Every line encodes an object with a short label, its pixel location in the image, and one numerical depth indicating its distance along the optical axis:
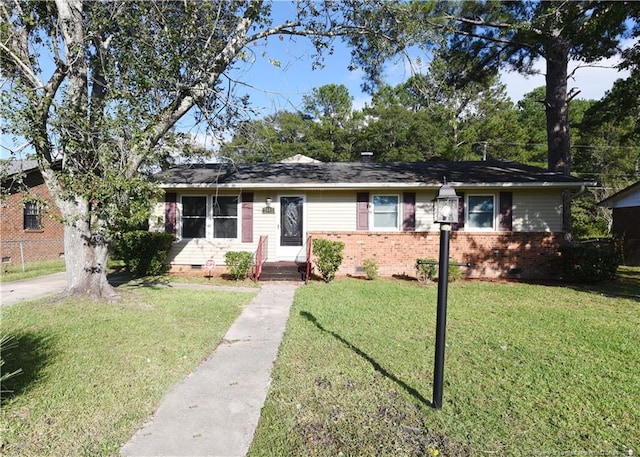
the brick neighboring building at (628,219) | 13.51
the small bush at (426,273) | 8.95
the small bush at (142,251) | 9.46
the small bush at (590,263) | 9.01
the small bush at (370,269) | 9.38
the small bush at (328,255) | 8.93
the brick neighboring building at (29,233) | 13.11
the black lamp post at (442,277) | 2.94
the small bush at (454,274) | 9.09
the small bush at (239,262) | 9.21
